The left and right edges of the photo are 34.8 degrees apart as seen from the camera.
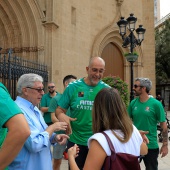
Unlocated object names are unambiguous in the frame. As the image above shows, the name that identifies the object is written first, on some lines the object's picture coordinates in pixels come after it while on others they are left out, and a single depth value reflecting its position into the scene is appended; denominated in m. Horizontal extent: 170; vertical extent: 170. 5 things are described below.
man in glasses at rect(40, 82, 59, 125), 6.14
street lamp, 9.54
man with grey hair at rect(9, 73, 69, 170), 2.26
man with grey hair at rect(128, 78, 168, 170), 3.96
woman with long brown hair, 1.91
